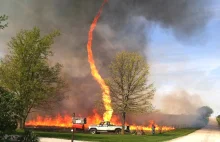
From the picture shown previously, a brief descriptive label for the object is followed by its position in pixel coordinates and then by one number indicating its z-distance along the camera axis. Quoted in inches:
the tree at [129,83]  1415.7
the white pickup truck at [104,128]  1377.3
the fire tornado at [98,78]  1483.9
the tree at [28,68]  1114.8
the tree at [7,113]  635.8
